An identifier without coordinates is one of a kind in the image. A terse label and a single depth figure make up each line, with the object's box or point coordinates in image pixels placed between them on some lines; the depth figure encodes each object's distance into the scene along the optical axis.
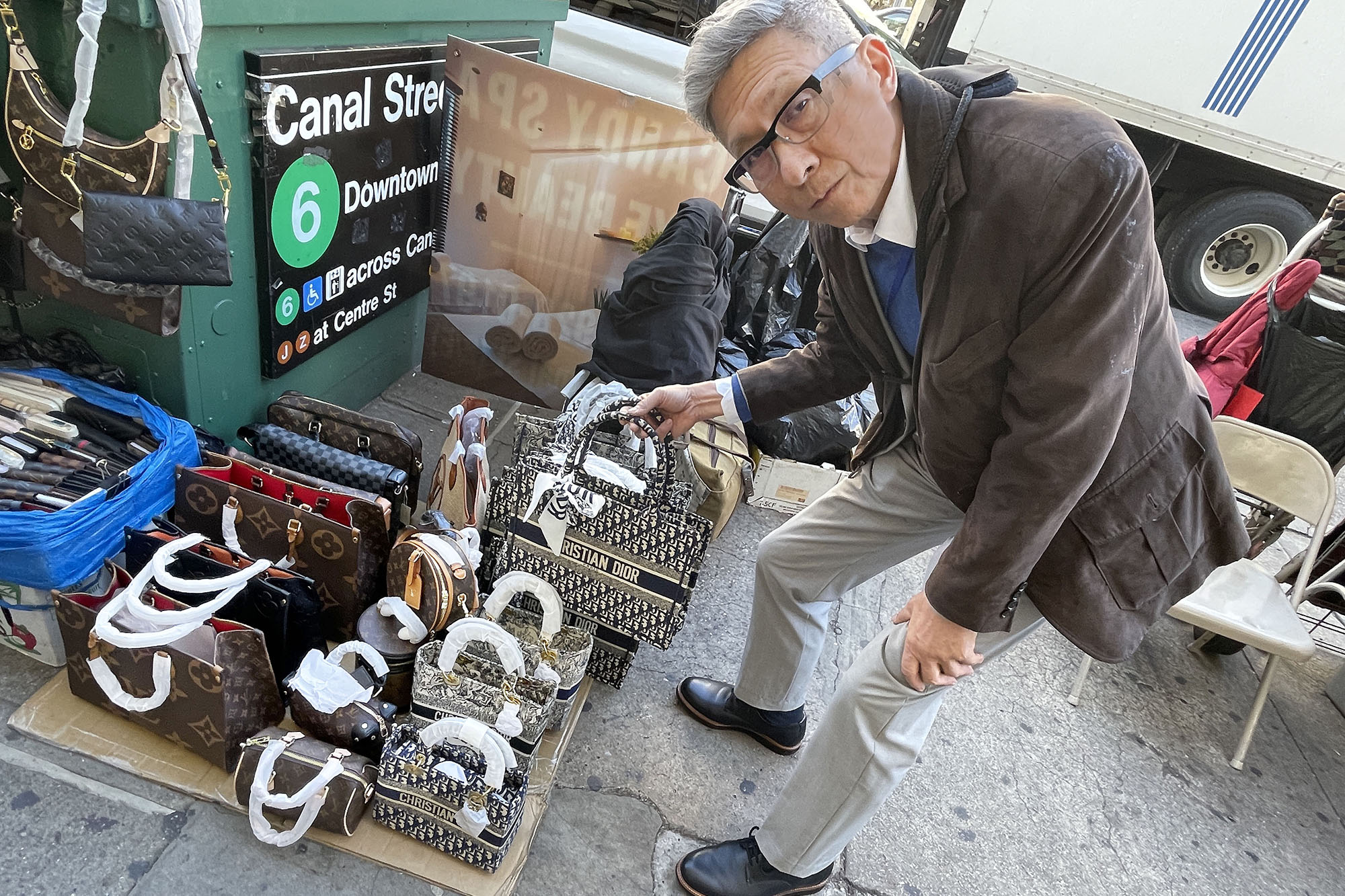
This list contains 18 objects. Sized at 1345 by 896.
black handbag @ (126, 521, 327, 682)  1.98
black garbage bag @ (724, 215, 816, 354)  3.88
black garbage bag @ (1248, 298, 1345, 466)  3.56
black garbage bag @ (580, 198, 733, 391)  3.12
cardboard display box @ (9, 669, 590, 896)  1.87
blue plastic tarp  1.85
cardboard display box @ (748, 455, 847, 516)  3.54
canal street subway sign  2.36
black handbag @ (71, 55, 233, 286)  1.88
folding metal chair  2.74
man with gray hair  1.25
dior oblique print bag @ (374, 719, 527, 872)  1.77
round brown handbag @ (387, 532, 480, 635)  2.09
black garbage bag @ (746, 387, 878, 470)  3.47
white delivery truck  6.24
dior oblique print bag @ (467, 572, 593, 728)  2.08
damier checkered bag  2.48
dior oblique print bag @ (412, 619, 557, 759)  1.93
